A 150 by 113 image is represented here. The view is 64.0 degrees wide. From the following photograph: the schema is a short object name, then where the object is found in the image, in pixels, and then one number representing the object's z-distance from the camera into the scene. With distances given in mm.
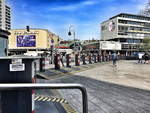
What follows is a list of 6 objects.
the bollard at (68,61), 11952
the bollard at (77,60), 13057
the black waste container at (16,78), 2076
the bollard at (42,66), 9571
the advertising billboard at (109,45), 48792
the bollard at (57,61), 10250
